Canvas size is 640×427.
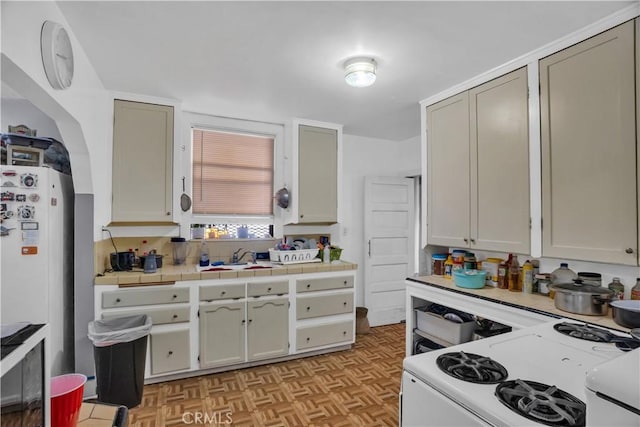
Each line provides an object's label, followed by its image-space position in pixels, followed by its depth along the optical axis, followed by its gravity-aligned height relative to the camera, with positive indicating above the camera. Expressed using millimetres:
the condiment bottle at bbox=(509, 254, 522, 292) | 2361 -453
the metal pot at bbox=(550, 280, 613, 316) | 1749 -456
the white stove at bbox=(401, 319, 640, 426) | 931 -563
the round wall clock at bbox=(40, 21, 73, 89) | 1506 +796
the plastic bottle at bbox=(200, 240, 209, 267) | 3219 -392
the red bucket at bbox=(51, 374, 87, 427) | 1029 -595
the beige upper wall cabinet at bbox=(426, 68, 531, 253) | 2270 +370
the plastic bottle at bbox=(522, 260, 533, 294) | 2262 -434
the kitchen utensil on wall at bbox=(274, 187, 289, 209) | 3643 +204
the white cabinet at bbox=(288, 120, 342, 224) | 3621 +492
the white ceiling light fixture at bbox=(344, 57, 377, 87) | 2271 +1018
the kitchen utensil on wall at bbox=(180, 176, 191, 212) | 3281 +144
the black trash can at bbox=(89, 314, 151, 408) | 2340 -1049
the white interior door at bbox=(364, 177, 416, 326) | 4320 -393
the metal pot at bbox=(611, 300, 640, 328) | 1538 -468
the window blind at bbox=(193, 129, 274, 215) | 3492 +474
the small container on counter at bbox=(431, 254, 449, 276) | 2973 -432
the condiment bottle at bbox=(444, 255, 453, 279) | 2844 -459
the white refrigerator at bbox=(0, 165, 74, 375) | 2164 -205
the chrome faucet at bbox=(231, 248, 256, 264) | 3483 -434
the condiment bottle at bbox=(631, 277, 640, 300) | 1782 -417
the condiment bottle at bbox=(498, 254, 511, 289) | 2428 -445
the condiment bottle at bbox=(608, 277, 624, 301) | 1874 -427
